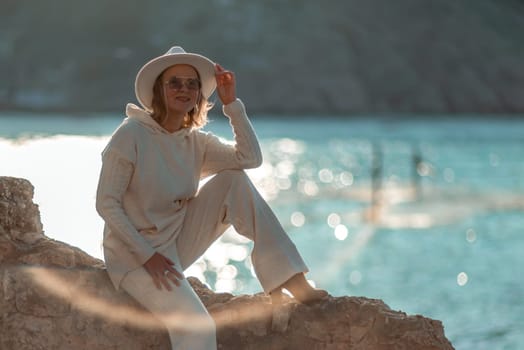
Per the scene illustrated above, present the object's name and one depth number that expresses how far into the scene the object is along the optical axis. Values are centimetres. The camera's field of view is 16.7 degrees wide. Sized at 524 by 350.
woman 640
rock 659
